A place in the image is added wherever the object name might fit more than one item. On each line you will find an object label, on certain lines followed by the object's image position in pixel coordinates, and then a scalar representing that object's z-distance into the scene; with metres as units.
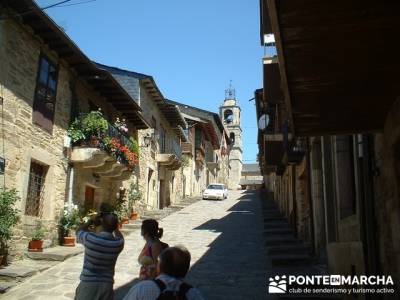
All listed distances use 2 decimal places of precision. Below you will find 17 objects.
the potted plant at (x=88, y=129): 13.15
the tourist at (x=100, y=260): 4.16
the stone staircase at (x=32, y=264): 8.20
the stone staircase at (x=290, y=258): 8.06
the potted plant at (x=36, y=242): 10.45
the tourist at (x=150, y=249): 4.34
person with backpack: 2.54
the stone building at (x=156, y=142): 20.25
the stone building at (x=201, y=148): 34.31
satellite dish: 14.95
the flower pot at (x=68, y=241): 12.31
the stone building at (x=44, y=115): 9.80
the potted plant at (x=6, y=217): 8.83
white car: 31.20
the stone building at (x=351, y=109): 3.05
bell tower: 65.44
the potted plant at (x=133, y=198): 18.06
